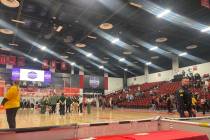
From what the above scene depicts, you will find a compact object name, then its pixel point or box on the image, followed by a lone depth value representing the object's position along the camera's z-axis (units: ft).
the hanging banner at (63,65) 83.00
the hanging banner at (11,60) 72.69
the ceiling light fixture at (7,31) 46.83
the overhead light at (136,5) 32.78
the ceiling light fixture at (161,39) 51.16
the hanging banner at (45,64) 78.43
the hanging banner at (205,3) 26.21
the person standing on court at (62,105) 42.45
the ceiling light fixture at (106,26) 42.27
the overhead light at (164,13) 34.99
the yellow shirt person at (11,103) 17.06
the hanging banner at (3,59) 70.90
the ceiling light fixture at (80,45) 57.54
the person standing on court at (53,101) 44.75
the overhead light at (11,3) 32.32
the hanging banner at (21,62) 75.72
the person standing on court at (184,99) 15.24
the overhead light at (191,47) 58.08
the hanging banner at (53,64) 79.93
